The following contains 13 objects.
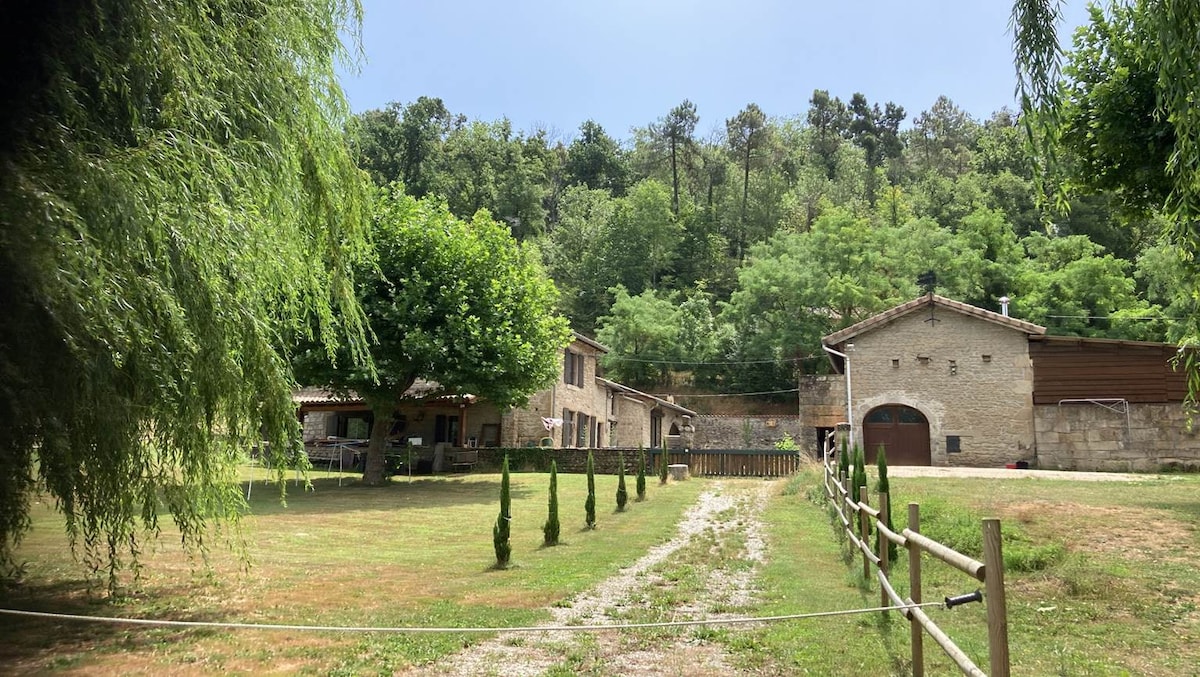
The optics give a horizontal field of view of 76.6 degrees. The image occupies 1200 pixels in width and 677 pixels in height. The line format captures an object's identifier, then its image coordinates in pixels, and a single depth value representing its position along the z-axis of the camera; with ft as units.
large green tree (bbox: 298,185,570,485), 64.49
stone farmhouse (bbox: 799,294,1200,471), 80.74
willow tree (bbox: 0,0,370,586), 16.30
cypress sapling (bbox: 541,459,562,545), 40.01
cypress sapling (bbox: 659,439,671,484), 75.82
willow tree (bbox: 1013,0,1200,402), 13.62
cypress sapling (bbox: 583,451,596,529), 46.57
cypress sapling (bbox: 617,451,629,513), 55.88
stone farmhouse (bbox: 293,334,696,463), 95.81
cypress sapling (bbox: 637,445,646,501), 62.03
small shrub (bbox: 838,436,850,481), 42.83
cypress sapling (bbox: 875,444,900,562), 25.56
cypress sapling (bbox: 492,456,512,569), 33.19
